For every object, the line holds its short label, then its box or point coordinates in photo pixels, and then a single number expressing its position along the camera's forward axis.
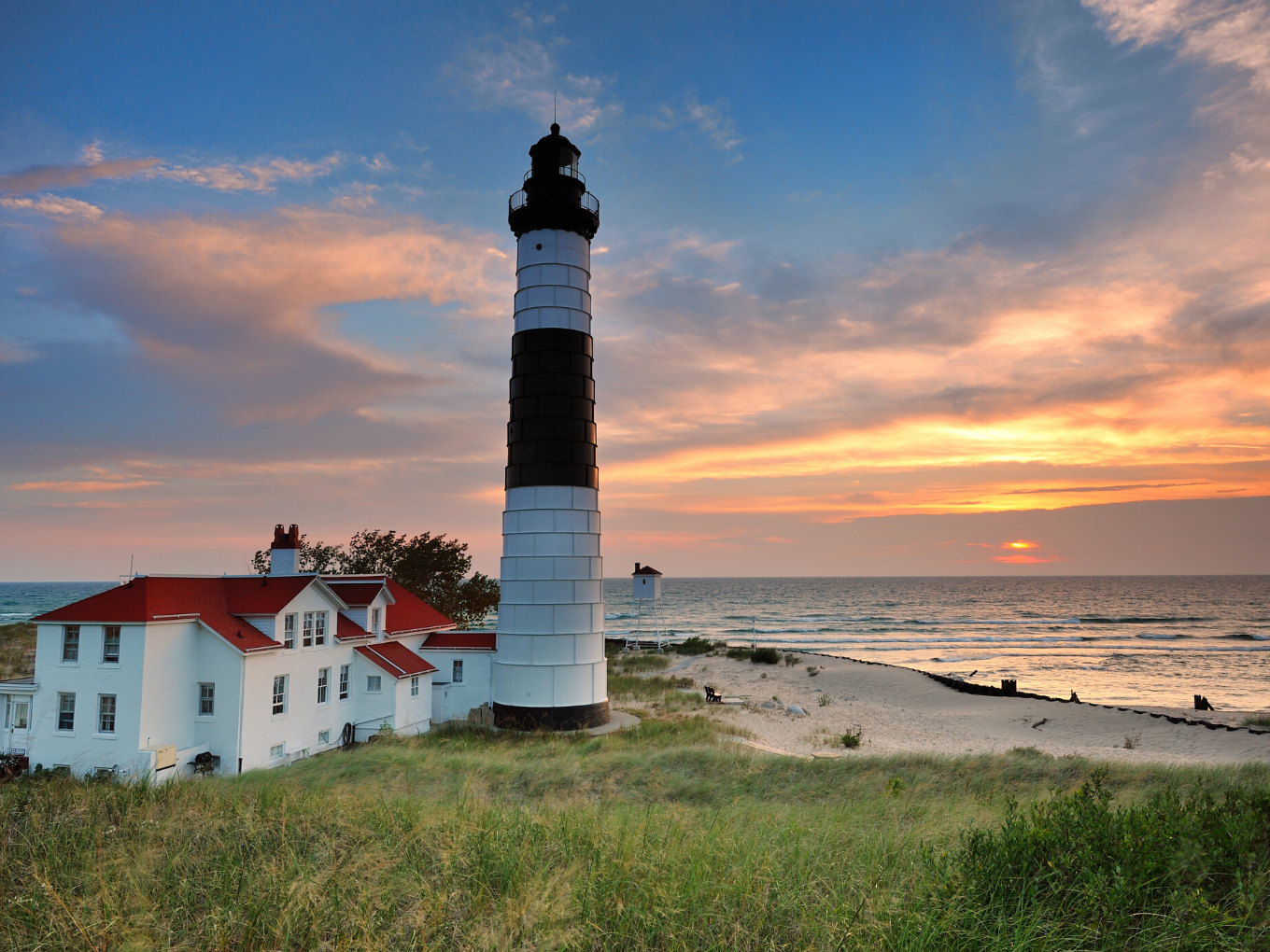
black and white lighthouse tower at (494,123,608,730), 22.45
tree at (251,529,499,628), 40.53
